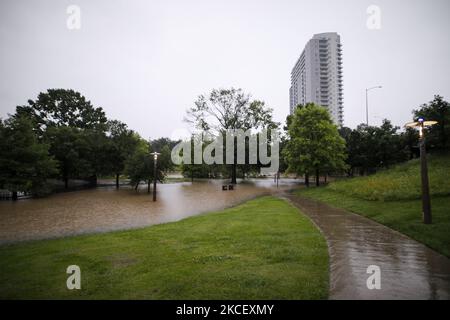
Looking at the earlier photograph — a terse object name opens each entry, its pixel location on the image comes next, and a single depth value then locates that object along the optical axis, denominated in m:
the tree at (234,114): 43.38
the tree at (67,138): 34.19
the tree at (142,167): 31.86
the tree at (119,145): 39.41
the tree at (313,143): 27.53
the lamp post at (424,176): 9.02
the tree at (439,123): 24.55
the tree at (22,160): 23.41
